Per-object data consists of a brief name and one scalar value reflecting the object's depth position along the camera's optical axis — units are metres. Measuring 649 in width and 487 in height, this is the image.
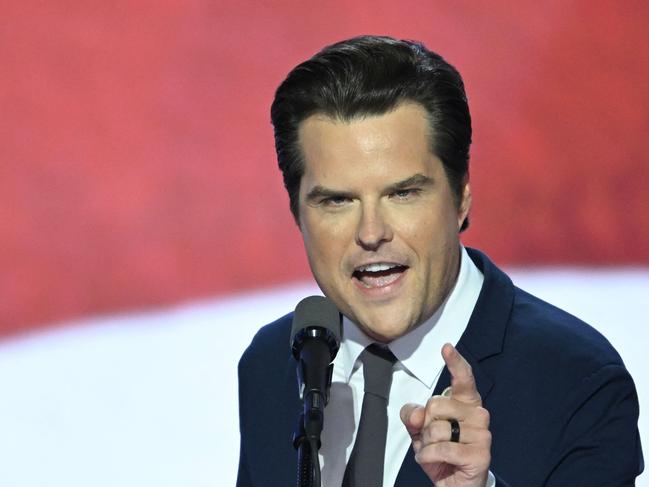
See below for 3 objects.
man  6.08
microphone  5.89
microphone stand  5.85
